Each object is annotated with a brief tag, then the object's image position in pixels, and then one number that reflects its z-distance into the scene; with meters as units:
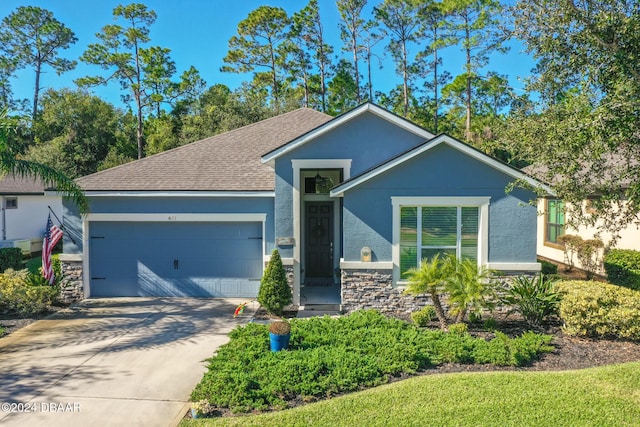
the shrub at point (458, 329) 8.36
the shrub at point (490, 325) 8.84
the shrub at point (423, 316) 9.15
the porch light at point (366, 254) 10.23
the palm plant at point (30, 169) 9.78
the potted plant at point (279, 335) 7.48
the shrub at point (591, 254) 13.93
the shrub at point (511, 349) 7.16
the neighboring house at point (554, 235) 14.02
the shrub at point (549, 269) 13.44
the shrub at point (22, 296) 10.36
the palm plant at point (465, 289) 8.48
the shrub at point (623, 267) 11.65
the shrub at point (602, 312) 7.96
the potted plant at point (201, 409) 5.66
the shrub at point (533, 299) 9.00
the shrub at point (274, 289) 10.34
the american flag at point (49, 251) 11.30
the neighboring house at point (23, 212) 19.27
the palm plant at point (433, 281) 8.82
